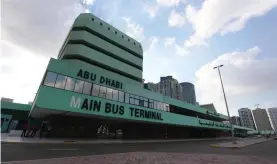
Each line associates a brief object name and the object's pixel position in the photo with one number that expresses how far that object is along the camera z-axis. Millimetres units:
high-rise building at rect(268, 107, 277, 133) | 150600
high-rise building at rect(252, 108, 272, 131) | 116169
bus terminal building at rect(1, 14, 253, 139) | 21203
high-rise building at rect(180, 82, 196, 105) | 161825
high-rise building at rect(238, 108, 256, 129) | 152625
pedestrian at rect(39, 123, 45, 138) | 25494
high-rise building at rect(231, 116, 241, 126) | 143675
